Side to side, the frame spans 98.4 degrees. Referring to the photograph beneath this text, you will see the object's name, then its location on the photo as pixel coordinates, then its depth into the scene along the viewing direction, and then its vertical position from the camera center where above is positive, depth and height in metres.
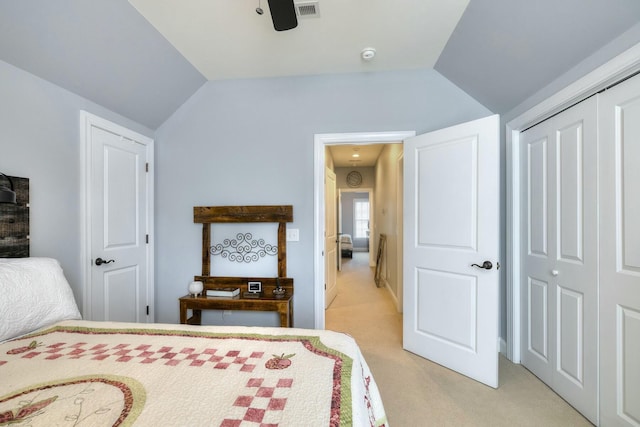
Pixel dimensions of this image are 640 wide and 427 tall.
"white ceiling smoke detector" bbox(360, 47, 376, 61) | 2.32 +1.37
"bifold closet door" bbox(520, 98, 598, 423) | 1.68 -0.28
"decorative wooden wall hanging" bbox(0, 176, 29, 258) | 1.64 -0.06
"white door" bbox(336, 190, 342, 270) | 6.69 -1.05
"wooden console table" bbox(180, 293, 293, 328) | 2.42 -0.80
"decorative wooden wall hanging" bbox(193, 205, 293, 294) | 2.67 -0.04
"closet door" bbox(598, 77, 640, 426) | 1.44 -0.22
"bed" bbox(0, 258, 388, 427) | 0.80 -0.58
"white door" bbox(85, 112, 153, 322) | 2.27 -0.09
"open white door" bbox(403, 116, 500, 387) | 2.05 -0.27
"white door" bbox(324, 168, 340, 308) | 3.95 -0.40
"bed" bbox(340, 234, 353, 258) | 8.87 -1.07
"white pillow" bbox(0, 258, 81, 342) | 1.29 -0.41
